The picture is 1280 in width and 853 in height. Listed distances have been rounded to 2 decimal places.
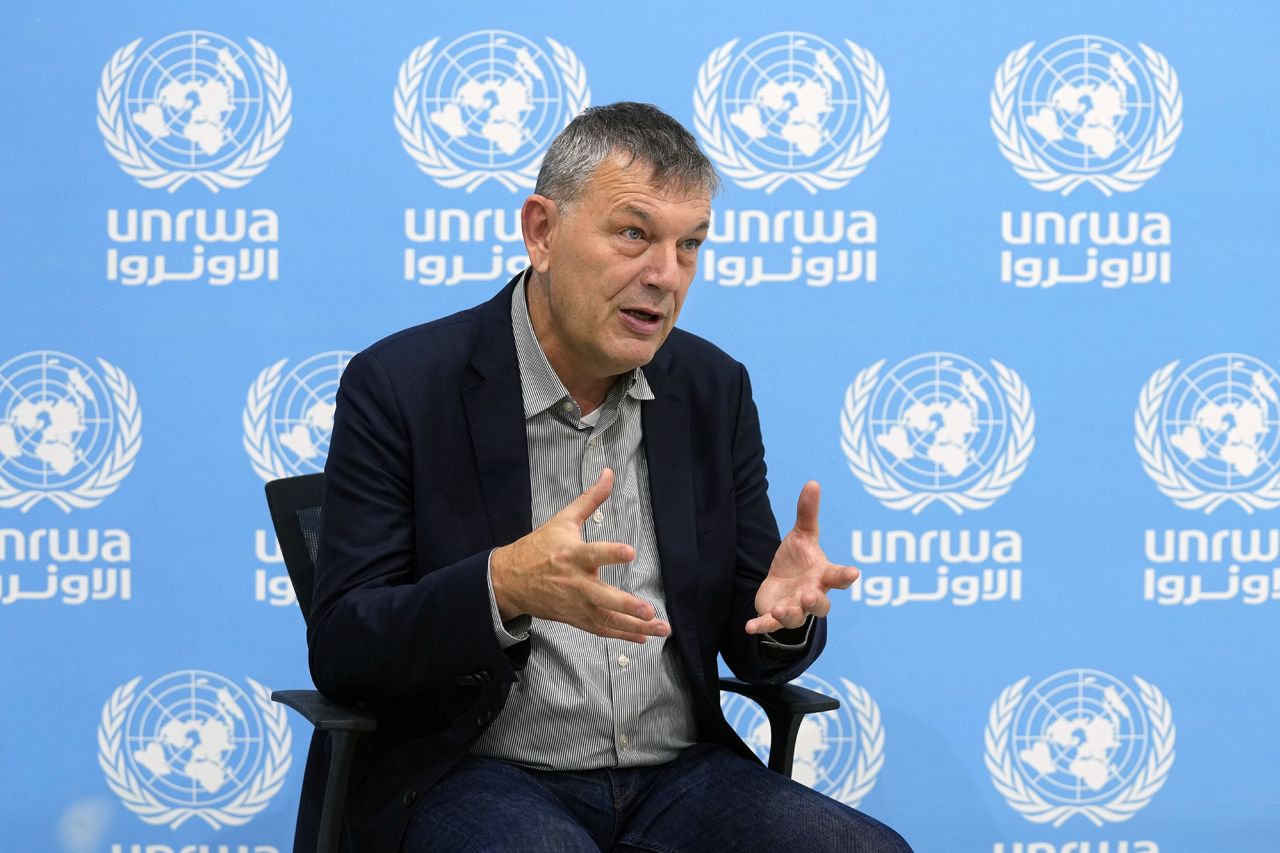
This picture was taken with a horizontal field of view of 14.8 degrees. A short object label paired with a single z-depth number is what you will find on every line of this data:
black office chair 4.40
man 4.35
